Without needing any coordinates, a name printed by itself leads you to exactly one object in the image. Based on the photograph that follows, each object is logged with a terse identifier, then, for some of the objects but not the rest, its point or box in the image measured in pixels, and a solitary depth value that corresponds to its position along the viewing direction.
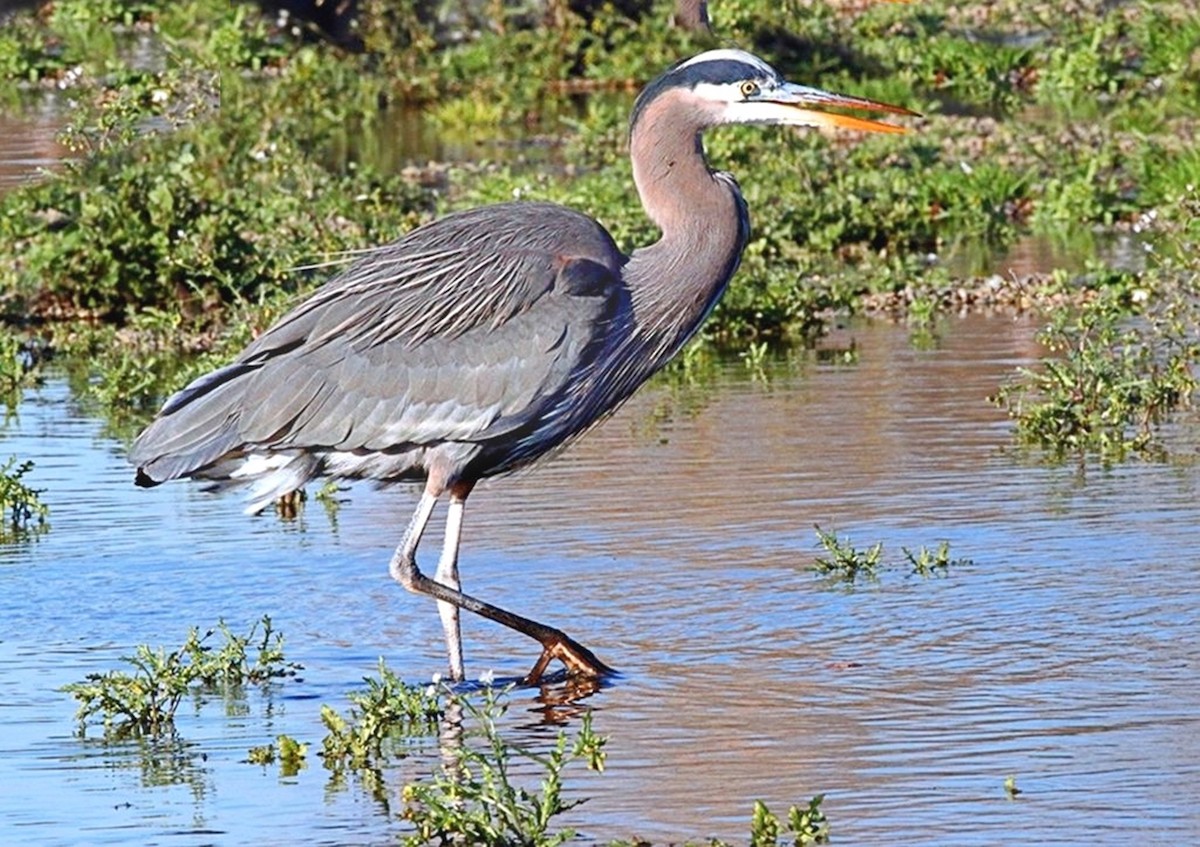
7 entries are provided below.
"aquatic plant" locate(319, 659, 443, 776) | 13.37
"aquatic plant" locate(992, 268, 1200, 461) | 20.95
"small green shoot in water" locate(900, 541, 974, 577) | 17.08
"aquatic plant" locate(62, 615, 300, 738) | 14.05
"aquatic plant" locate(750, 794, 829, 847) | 11.31
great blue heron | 15.92
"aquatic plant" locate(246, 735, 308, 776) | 13.42
